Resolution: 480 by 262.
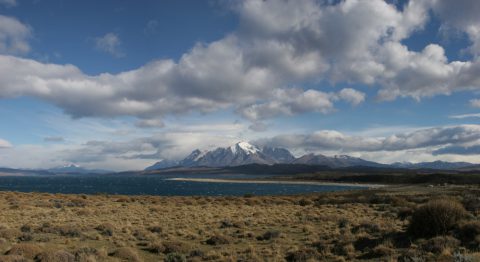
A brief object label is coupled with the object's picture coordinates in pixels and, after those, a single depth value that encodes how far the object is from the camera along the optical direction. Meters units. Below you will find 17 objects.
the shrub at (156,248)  18.73
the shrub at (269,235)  21.95
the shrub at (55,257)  14.28
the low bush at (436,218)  16.83
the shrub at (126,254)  16.84
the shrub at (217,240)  20.58
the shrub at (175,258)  15.95
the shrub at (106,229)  23.51
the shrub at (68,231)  22.66
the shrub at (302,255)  15.63
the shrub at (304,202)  50.66
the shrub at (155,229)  25.03
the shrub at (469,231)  15.11
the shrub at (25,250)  15.55
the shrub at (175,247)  18.58
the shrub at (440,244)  14.01
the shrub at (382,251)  14.74
